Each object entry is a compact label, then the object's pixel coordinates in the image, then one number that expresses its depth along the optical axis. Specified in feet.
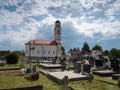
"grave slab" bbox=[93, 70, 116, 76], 27.17
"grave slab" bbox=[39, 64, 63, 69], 38.36
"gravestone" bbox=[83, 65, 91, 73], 26.23
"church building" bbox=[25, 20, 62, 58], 133.52
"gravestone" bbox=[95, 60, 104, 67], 39.57
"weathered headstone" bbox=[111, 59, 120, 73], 29.19
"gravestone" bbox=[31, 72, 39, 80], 22.87
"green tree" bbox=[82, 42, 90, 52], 184.23
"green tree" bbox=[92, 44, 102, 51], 190.85
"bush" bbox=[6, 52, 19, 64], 51.90
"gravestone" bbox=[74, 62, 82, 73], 29.02
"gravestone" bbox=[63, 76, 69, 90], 14.59
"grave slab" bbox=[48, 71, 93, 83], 21.84
